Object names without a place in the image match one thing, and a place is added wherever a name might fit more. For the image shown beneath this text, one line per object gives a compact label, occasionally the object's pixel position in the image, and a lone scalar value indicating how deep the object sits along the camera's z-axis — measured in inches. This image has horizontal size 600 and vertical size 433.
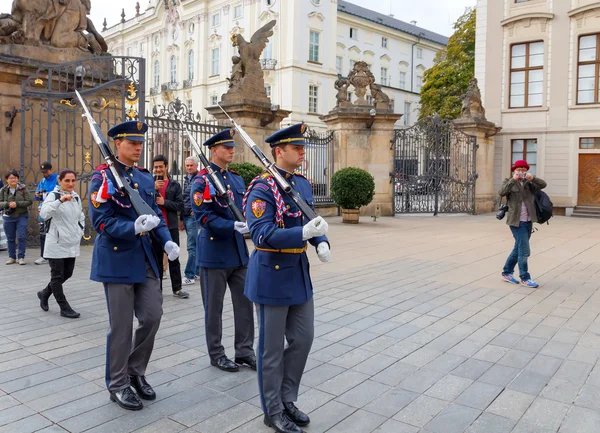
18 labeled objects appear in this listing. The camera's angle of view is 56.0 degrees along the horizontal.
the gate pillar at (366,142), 749.9
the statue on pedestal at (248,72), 590.9
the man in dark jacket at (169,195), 297.7
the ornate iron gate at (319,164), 739.4
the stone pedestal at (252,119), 589.9
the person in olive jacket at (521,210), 322.7
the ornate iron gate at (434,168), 811.4
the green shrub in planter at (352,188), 641.6
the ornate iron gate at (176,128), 524.7
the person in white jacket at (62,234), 246.7
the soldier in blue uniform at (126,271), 151.1
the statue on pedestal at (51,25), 451.5
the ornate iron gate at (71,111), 425.4
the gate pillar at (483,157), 896.9
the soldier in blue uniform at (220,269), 185.0
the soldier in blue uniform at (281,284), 136.8
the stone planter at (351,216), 661.9
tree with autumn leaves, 1392.7
